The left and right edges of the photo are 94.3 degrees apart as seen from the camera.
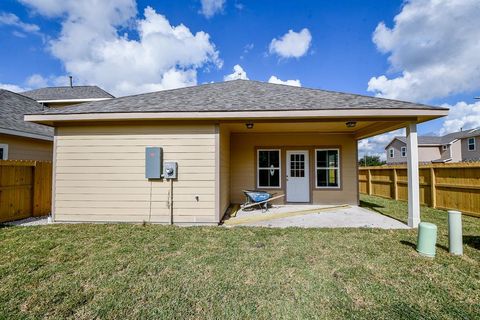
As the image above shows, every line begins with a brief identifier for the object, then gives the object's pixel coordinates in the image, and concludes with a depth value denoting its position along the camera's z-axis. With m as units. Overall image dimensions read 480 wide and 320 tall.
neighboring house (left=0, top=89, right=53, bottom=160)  7.21
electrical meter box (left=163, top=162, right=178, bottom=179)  5.41
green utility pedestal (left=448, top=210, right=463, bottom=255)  3.55
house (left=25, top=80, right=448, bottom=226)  5.23
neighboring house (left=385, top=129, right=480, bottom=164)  22.59
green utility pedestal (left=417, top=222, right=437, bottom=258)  3.50
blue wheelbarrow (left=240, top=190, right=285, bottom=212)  6.89
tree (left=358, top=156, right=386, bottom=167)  41.33
